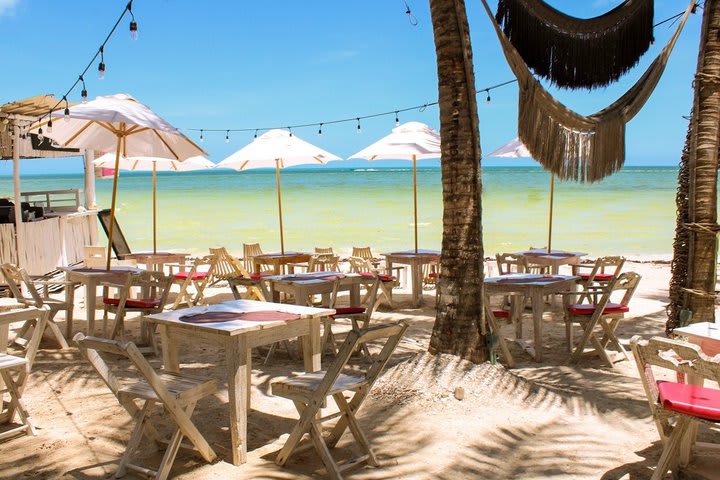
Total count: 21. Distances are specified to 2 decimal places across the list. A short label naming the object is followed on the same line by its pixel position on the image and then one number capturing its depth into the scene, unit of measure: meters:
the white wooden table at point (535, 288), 6.12
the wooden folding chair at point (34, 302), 6.34
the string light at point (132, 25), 5.29
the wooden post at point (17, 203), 9.16
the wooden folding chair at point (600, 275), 7.40
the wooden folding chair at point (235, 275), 5.71
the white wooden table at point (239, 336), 3.61
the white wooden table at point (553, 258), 8.42
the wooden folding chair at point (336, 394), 3.37
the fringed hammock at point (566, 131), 4.91
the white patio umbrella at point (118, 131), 6.43
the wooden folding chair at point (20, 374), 3.99
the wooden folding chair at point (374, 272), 7.55
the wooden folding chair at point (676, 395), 3.07
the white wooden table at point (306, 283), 6.12
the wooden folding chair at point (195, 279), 8.08
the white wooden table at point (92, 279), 6.75
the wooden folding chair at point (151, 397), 3.25
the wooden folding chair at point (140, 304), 6.30
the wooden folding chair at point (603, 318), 5.88
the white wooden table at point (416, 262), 8.99
